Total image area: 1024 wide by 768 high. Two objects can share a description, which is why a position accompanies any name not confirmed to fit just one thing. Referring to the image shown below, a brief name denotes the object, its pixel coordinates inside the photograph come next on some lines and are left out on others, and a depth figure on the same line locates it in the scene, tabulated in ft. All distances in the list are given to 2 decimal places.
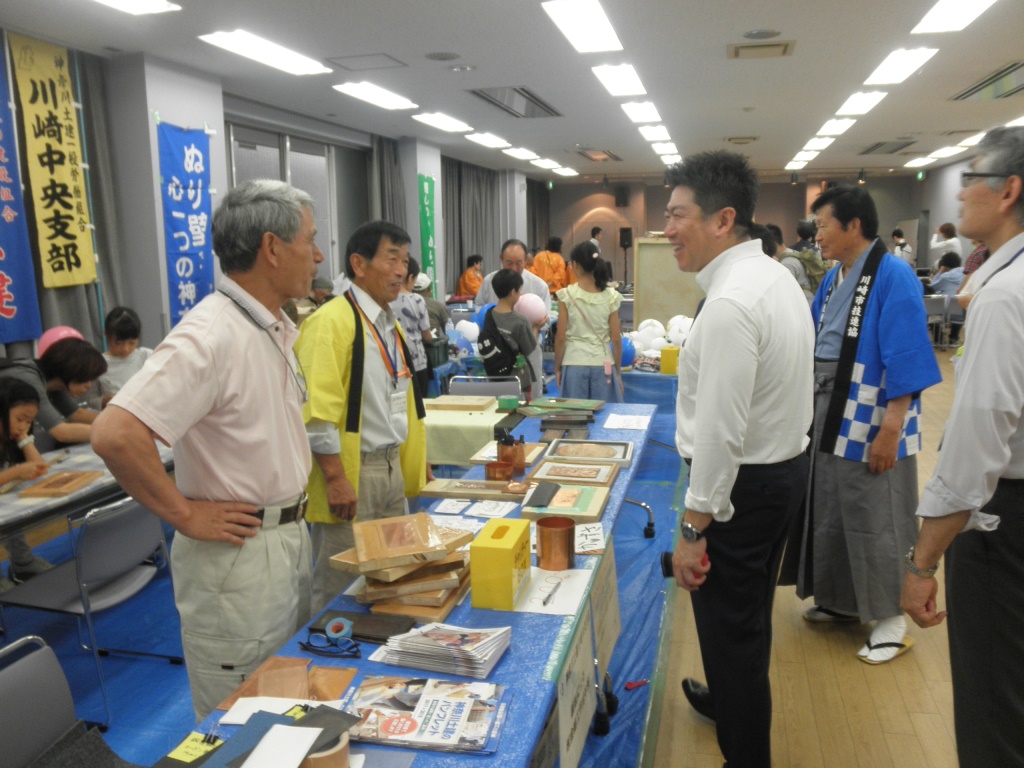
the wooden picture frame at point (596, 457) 8.86
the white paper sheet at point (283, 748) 3.62
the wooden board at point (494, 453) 9.19
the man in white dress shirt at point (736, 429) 5.37
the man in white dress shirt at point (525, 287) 17.01
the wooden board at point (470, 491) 7.77
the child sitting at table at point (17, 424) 9.93
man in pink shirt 4.83
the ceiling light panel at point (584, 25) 14.44
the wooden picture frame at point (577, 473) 8.05
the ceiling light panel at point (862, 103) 24.64
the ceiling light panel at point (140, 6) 13.62
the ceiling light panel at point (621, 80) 20.11
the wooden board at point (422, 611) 5.24
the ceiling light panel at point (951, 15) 14.97
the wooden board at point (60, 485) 9.02
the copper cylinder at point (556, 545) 6.04
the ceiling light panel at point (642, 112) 25.80
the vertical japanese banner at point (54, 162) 15.29
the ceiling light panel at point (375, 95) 21.62
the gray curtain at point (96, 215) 16.65
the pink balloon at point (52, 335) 14.57
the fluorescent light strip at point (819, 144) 36.37
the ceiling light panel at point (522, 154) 37.80
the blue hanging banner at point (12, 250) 14.65
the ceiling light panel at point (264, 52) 16.21
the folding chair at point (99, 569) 8.46
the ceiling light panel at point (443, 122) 26.85
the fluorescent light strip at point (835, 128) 30.81
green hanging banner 33.27
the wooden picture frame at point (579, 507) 7.00
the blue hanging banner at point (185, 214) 17.93
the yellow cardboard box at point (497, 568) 5.34
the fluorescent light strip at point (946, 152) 40.45
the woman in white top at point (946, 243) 39.29
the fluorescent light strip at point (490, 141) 32.27
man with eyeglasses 4.56
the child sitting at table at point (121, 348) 13.69
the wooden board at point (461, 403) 12.85
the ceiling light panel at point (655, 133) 31.35
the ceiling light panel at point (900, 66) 18.95
